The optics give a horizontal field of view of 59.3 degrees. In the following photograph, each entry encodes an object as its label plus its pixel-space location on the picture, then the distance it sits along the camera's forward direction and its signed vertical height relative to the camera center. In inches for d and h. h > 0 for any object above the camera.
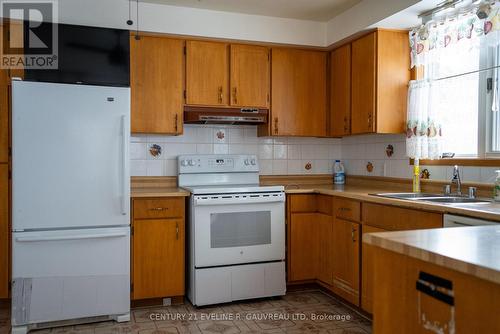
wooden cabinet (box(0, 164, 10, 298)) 128.2 -21.6
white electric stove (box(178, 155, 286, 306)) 128.8 -25.7
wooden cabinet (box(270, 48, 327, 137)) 153.5 +23.4
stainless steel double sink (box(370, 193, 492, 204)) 106.0 -10.0
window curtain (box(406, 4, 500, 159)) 116.9 +21.2
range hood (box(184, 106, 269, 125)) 142.6 +14.3
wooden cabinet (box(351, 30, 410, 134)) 131.8 +24.0
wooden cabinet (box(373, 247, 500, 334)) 43.8 -16.2
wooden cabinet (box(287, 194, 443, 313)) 108.4 -23.9
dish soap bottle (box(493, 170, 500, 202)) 98.6 -7.0
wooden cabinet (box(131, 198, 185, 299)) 126.6 -28.0
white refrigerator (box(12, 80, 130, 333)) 111.6 -11.9
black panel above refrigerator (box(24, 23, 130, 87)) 118.4 +27.9
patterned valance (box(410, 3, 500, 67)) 103.8 +32.9
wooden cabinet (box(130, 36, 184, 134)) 137.5 +23.5
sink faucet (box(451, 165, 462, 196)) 113.8 -5.5
